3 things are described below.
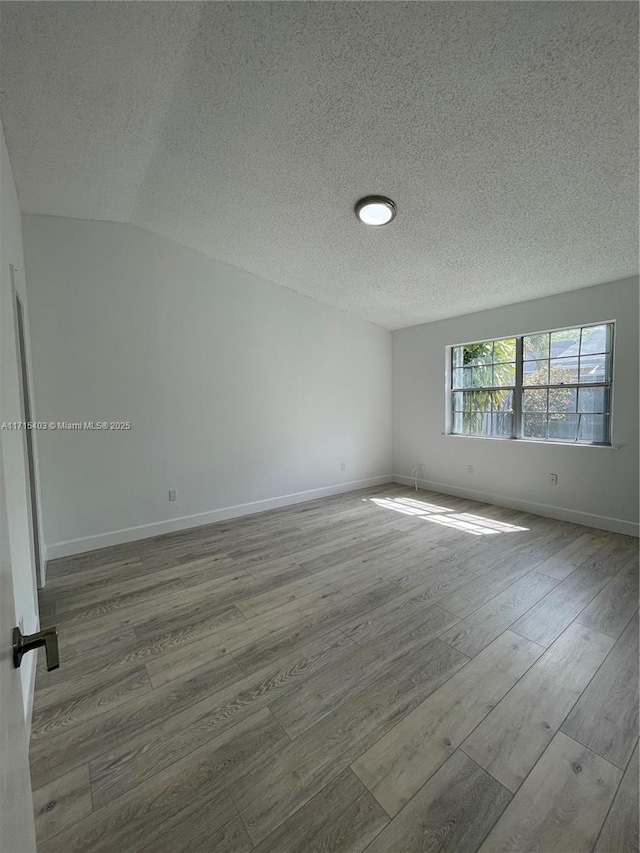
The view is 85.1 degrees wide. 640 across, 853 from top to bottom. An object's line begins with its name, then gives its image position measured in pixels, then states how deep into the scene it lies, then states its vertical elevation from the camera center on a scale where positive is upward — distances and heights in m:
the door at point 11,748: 0.48 -0.53
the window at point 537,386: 3.41 +0.18
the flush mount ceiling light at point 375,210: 2.50 +1.45
